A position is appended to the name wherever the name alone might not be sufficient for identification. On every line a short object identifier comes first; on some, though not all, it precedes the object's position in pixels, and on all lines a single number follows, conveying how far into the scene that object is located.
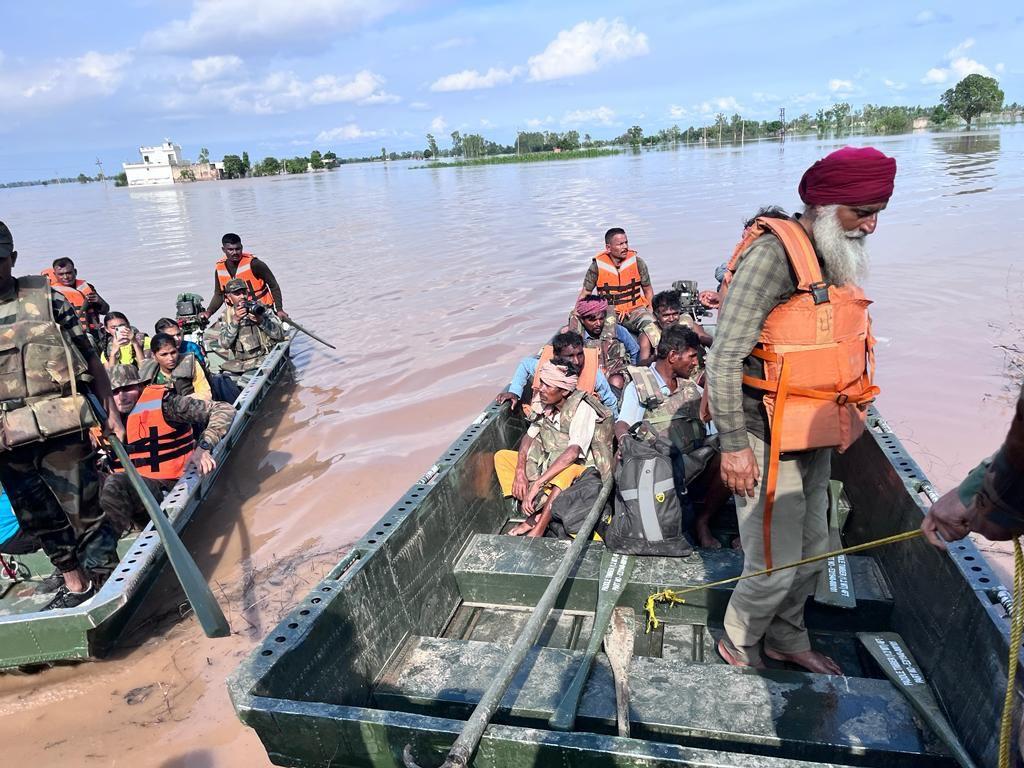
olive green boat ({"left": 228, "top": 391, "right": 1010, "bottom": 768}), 1.68
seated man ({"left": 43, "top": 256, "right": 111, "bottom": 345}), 7.17
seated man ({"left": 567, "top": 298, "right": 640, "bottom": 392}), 5.12
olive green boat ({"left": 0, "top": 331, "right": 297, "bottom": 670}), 2.85
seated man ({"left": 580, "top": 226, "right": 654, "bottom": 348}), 6.30
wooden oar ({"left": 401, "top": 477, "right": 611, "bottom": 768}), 1.49
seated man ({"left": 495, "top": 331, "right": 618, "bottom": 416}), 3.75
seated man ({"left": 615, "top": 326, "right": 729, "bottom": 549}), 3.35
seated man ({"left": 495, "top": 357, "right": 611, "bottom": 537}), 3.58
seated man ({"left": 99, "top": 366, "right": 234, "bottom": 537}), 4.19
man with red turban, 1.96
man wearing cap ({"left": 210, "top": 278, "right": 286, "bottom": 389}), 7.03
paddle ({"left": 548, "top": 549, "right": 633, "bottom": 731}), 2.12
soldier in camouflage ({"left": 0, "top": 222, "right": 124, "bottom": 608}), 3.02
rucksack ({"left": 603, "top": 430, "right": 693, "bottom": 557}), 2.97
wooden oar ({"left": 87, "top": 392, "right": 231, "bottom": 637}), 2.43
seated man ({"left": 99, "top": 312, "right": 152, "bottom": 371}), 6.44
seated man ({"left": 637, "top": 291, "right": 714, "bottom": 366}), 5.05
